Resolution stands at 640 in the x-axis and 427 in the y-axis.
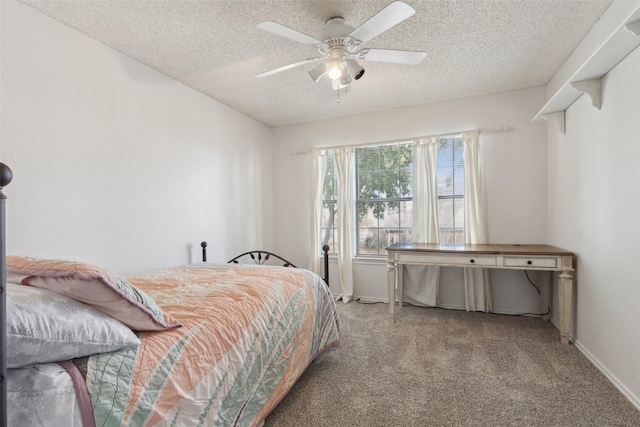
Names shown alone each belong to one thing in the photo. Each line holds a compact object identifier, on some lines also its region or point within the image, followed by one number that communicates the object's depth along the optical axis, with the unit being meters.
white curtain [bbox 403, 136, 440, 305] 3.63
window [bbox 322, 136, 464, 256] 3.65
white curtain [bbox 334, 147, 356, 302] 4.03
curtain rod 3.38
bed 0.85
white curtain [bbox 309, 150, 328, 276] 4.20
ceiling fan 1.76
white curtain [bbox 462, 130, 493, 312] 3.40
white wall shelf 1.56
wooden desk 2.51
